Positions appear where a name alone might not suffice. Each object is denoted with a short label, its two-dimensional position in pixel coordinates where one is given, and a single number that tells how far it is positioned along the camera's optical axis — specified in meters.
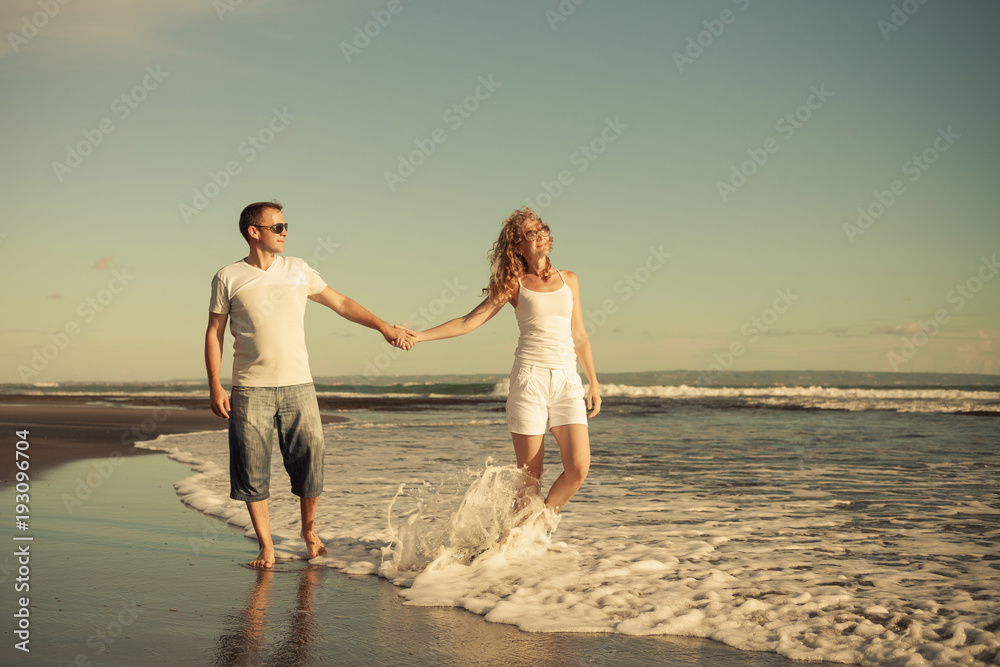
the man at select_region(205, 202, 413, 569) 4.64
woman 4.66
